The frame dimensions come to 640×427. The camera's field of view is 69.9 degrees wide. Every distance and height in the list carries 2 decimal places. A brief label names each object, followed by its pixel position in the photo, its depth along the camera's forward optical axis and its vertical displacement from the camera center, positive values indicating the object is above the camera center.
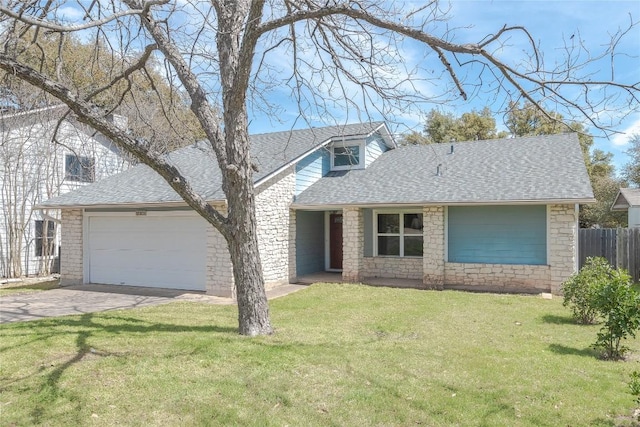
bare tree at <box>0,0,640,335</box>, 5.54 +2.07
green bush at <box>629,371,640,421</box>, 3.72 -1.32
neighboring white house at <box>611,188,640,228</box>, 18.69 +0.90
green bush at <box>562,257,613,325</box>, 7.95 -1.17
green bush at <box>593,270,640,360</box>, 5.91 -1.14
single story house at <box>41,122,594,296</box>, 12.03 +0.09
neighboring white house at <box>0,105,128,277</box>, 15.74 +1.25
